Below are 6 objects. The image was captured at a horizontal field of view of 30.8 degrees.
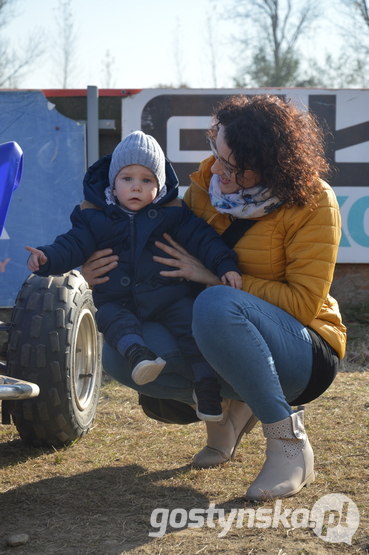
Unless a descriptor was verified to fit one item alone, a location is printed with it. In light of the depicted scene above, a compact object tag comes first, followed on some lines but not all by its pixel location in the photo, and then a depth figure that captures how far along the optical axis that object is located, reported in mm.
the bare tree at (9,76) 22719
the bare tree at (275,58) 23562
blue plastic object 2182
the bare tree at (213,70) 23766
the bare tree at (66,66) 26766
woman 2158
